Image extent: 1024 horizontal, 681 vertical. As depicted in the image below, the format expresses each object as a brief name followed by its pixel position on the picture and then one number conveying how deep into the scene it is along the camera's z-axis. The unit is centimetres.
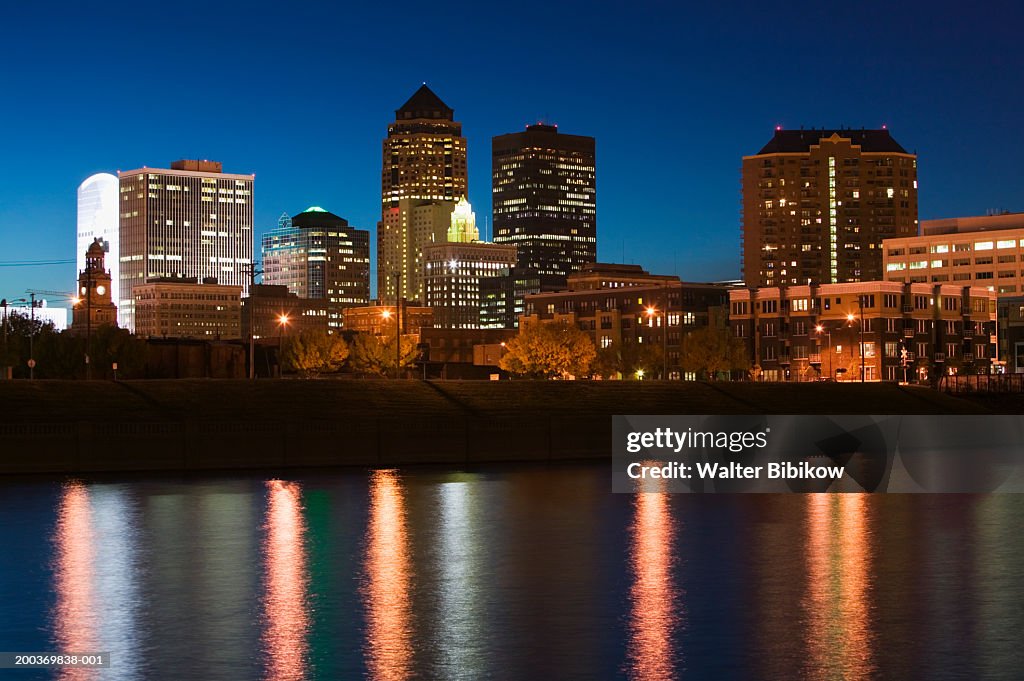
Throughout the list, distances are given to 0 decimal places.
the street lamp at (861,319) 15611
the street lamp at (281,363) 16038
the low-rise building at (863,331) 16850
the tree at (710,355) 15825
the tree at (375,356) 15650
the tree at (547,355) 15300
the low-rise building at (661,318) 19262
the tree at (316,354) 15688
